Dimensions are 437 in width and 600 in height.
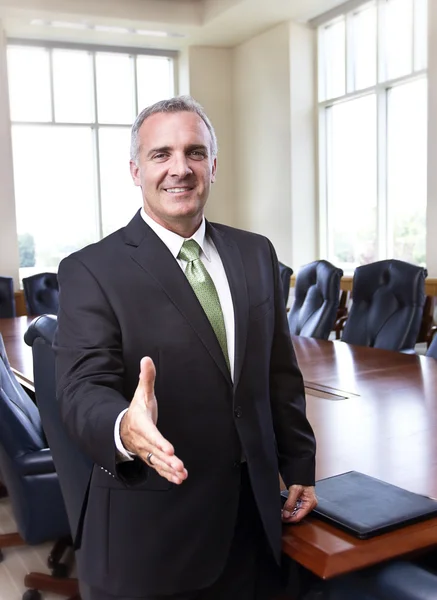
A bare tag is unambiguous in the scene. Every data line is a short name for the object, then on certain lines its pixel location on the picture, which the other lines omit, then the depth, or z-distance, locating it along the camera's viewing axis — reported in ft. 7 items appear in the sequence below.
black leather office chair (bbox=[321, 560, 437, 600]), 4.09
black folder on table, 4.46
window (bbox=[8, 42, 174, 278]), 29.63
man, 4.12
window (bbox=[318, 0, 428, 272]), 24.17
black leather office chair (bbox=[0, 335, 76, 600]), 7.60
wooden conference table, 4.32
